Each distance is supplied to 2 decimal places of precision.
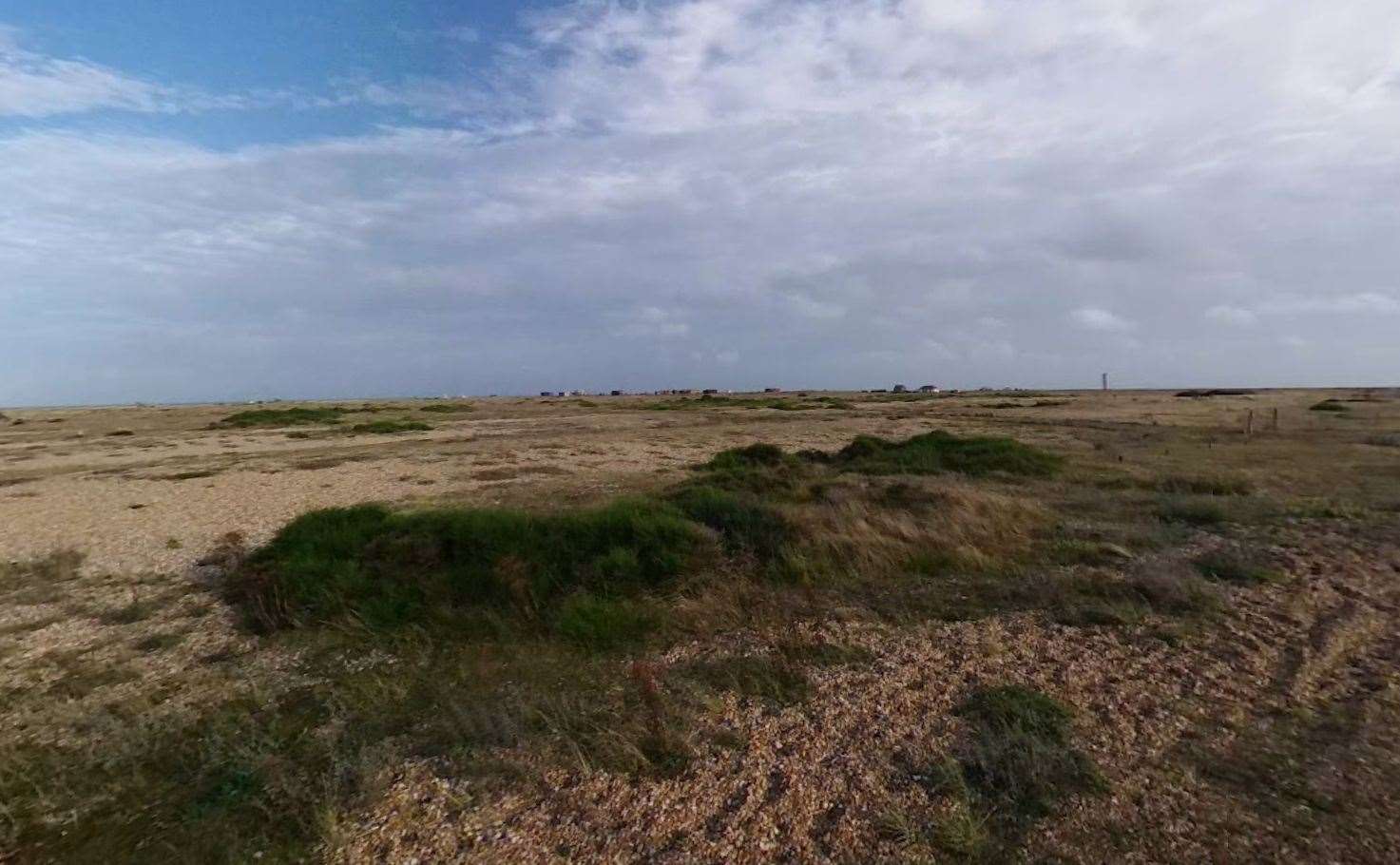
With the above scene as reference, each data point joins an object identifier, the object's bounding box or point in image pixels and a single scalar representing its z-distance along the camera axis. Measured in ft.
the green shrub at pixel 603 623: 24.35
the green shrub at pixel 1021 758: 14.94
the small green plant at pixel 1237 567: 29.25
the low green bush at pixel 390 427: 143.95
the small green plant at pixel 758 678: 20.11
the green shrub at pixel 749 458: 66.49
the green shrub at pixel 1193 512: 40.50
